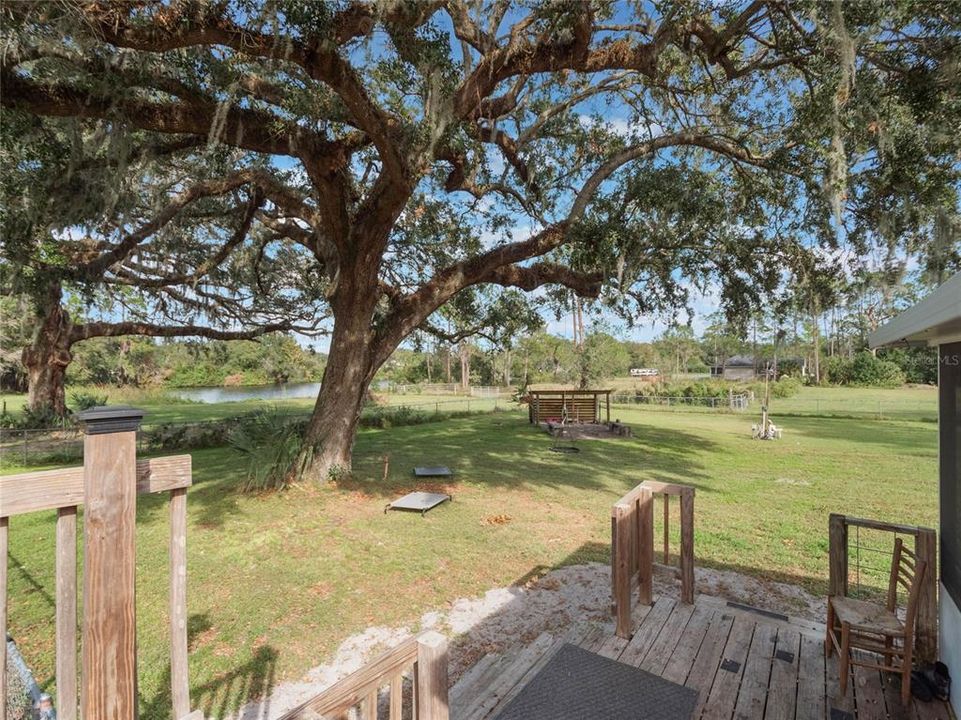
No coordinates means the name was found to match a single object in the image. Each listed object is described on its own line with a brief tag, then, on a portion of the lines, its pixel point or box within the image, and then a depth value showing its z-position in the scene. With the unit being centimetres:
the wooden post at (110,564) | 133
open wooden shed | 1505
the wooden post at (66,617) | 128
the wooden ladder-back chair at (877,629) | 239
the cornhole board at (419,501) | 633
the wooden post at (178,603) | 158
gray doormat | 238
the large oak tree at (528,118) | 407
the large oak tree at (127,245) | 548
